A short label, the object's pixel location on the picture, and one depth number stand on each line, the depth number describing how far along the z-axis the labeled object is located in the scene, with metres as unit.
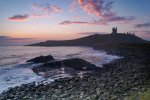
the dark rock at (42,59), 28.51
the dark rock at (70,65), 20.60
